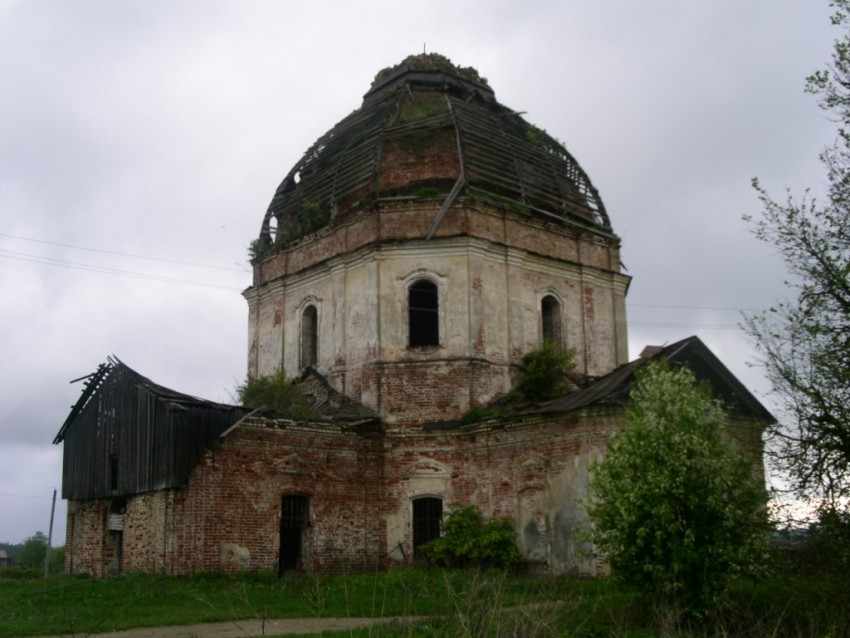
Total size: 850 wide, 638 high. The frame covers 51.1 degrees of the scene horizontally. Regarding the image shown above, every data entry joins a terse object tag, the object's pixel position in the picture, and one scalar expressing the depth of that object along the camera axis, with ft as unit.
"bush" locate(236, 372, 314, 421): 73.05
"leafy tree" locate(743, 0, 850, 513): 36.50
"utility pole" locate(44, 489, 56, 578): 93.71
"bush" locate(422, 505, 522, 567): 62.85
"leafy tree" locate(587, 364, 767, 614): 41.22
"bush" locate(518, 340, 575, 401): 70.95
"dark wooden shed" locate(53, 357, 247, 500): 61.72
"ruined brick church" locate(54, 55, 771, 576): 62.13
